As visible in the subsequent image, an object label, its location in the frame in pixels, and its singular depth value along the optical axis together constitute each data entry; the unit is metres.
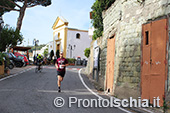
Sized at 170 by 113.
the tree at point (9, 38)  24.73
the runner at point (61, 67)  10.54
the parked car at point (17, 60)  24.66
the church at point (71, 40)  52.34
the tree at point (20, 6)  28.45
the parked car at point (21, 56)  27.55
